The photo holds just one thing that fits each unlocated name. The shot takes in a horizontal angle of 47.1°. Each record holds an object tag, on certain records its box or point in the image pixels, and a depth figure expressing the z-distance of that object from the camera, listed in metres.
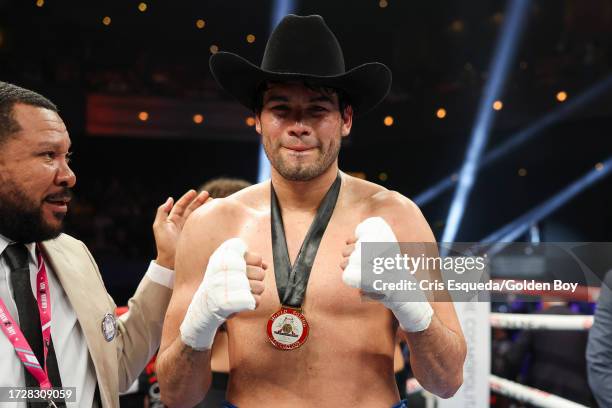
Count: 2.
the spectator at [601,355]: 2.39
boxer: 1.64
